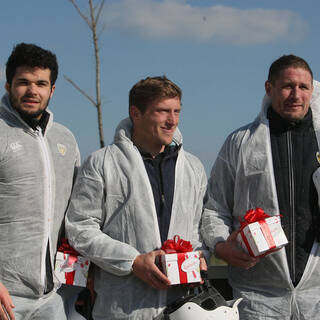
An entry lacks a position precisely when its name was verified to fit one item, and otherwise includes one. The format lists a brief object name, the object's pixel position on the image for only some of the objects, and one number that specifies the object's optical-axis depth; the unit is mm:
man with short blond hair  3361
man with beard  3371
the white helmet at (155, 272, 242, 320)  3160
